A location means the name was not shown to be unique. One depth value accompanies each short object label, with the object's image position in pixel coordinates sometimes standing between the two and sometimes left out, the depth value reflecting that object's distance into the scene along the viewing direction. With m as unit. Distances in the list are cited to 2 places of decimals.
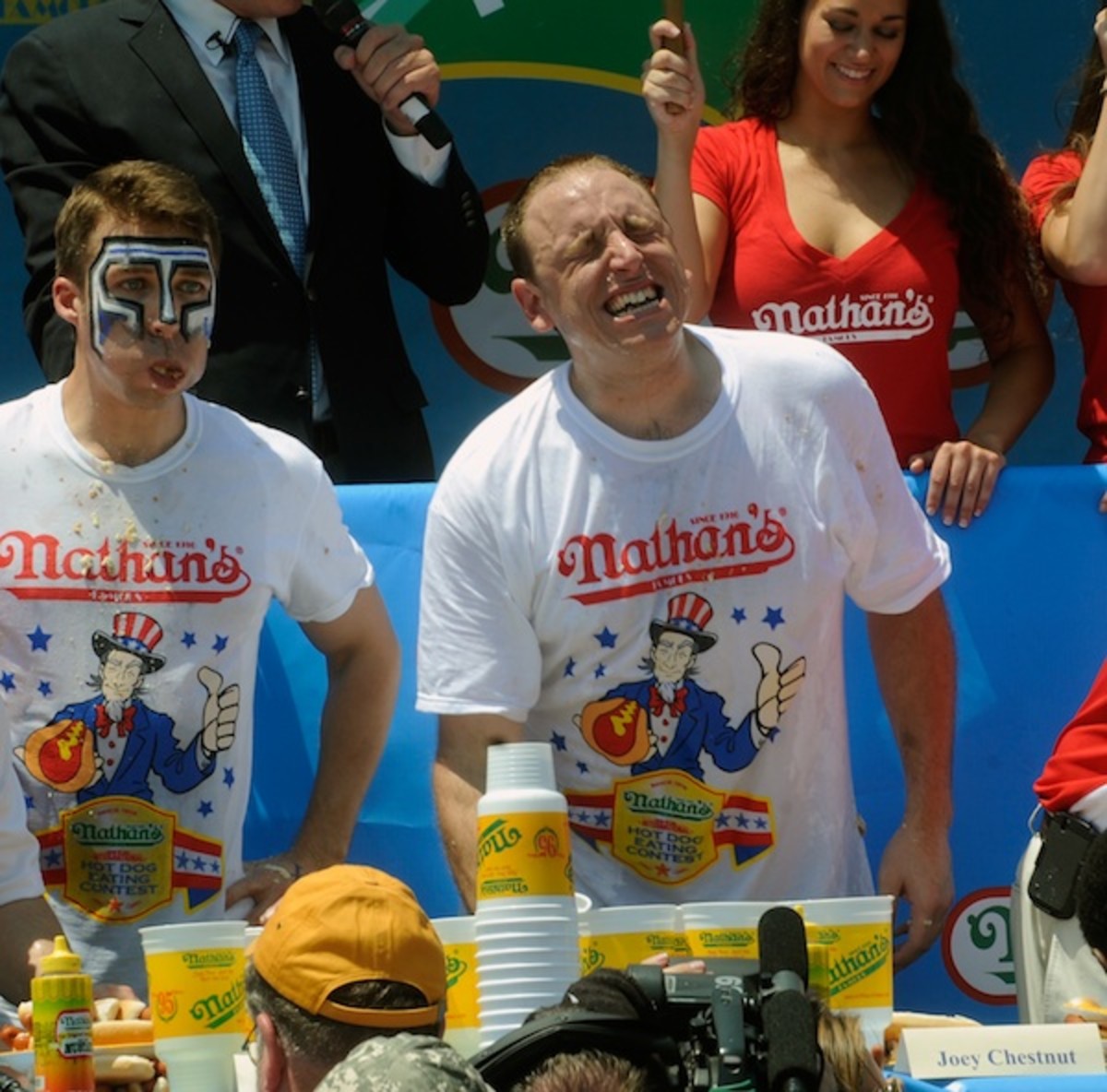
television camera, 6.25
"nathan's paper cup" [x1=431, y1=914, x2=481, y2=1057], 7.80
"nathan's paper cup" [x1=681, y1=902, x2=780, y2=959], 7.96
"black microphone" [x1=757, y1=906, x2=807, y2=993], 6.82
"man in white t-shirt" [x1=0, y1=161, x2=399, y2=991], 10.00
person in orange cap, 6.62
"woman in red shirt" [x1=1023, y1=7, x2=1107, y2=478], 10.98
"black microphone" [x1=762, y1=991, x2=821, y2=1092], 6.14
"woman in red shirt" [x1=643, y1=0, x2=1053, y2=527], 11.17
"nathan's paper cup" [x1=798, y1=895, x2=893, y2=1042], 7.84
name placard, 7.51
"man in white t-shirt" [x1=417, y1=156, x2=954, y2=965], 9.89
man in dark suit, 11.27
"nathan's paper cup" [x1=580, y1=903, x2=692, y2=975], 8.00
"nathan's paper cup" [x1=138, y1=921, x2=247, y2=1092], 7.67
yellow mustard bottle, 7.33
